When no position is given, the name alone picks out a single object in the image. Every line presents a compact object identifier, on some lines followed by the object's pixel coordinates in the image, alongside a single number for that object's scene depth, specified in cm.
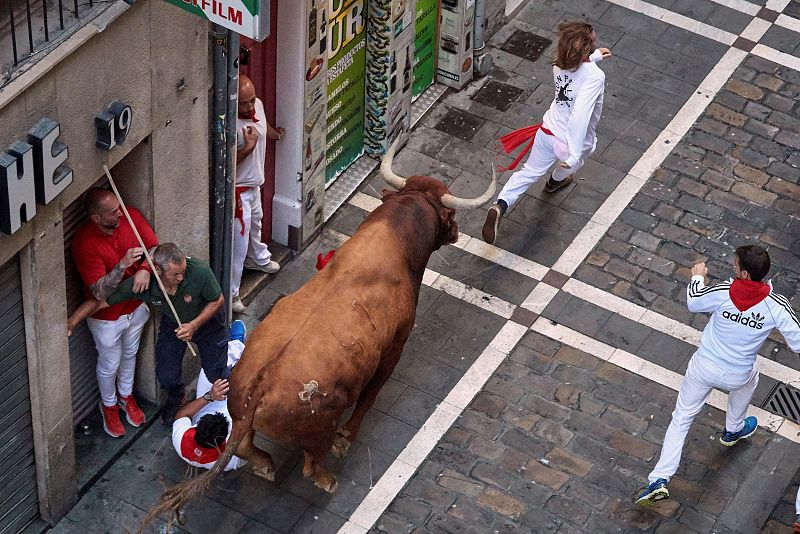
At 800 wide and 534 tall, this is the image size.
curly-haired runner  2162
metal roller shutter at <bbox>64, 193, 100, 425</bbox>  1729
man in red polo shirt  1712
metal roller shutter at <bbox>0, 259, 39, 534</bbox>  1625
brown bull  1715
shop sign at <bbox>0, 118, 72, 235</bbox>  1476
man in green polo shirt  1753
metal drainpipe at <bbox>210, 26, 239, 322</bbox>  1772
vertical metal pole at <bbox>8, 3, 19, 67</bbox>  1466
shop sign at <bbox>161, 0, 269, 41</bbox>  1511
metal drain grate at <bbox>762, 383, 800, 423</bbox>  2061
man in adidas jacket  1760
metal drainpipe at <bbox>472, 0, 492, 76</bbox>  2540
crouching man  1797
